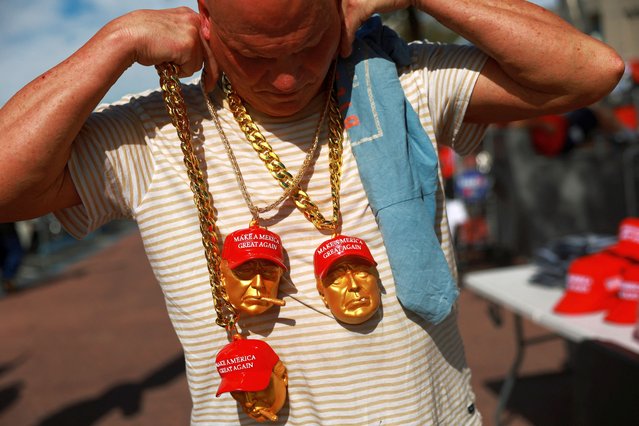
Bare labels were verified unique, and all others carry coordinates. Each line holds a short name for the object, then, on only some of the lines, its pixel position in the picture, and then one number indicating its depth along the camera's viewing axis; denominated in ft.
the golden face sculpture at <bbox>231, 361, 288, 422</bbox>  4.29
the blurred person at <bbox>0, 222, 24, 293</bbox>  35.45
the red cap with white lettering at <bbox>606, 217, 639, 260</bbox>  9.45
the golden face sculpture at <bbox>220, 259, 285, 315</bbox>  4.26
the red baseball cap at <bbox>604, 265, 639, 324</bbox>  8.97
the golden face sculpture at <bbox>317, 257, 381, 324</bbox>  4.27
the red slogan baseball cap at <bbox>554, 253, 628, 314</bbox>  9.53
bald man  4.24
